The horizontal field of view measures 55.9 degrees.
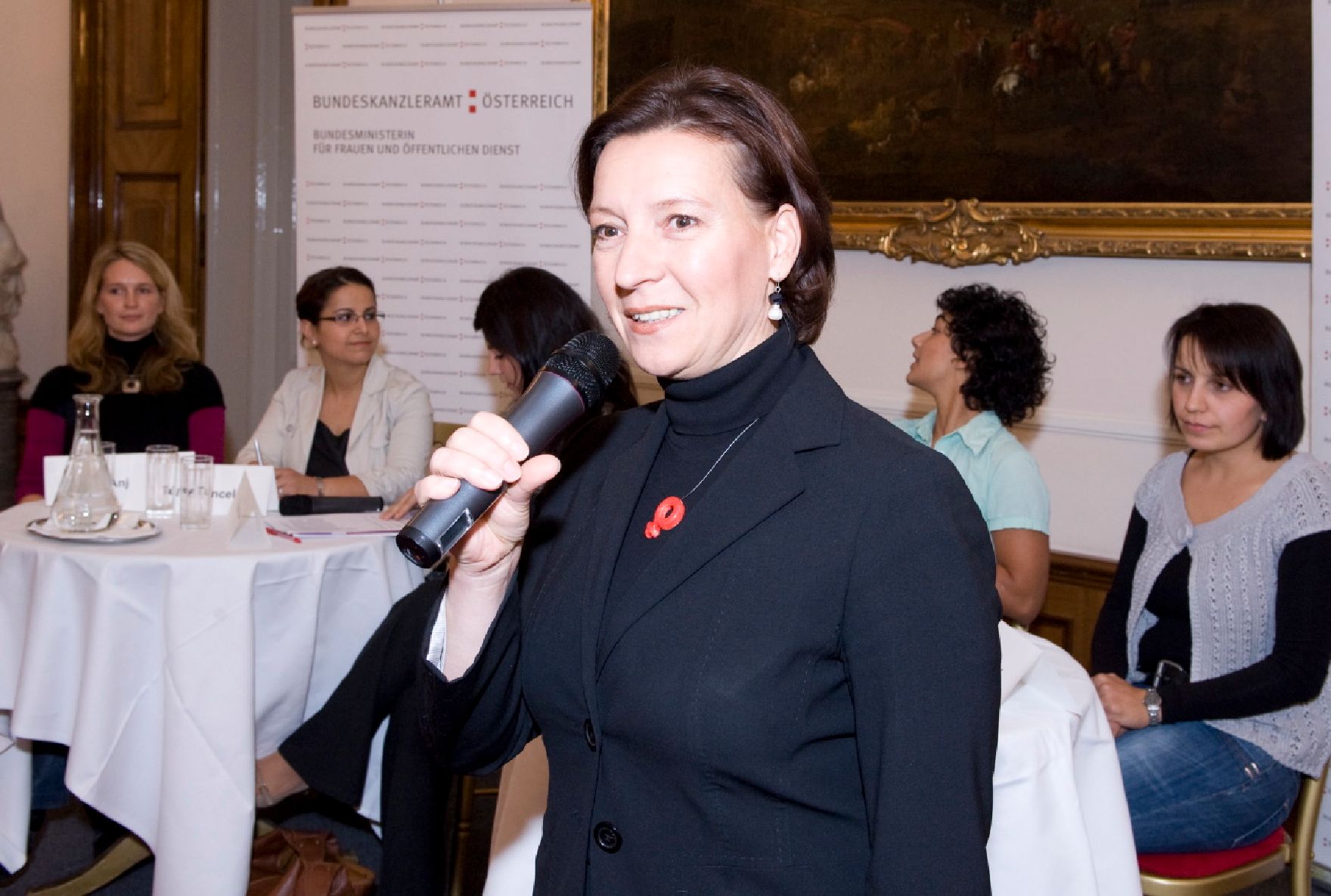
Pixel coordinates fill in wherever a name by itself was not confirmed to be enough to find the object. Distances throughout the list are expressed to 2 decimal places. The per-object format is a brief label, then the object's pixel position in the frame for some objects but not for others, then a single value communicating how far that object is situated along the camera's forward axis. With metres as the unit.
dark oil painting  4.01
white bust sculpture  6.43
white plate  3.12
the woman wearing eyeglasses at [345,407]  4.46
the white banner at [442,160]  5.13
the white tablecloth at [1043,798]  1.89
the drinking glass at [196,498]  3.33
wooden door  6.89
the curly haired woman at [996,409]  3.30
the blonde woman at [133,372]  4.48
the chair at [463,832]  3.37
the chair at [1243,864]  2.49
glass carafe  3.18
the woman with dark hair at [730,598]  1.19
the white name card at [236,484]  3.50
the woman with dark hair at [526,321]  3.87
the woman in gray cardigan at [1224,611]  2.59
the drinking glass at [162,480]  3.42
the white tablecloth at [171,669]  2.95
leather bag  3.03
